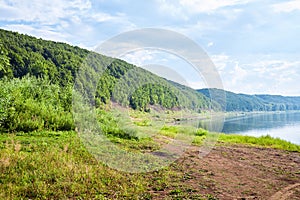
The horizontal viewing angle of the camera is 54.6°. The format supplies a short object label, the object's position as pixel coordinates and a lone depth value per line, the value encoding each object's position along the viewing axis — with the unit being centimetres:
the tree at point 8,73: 3700
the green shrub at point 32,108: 1361
